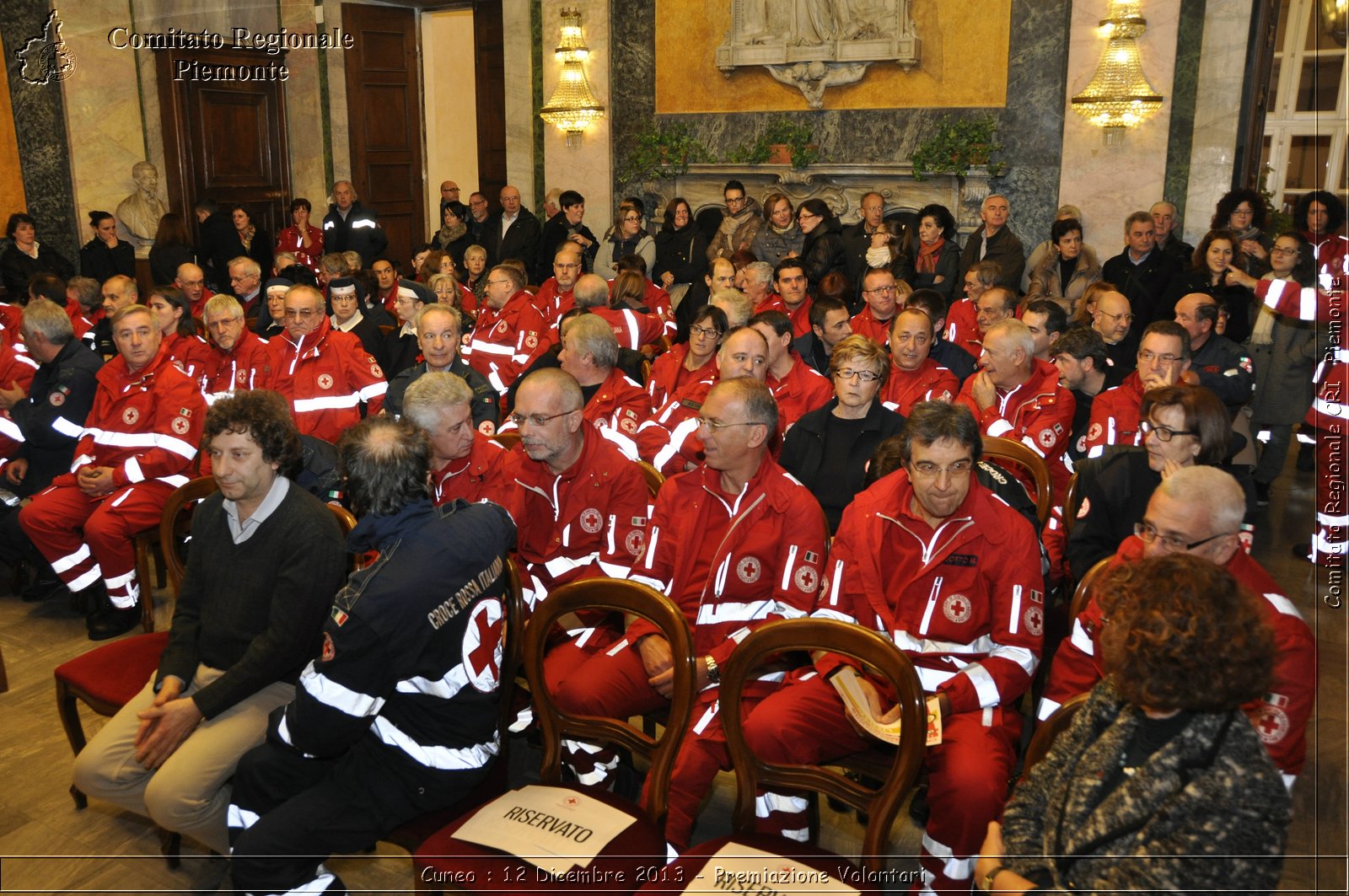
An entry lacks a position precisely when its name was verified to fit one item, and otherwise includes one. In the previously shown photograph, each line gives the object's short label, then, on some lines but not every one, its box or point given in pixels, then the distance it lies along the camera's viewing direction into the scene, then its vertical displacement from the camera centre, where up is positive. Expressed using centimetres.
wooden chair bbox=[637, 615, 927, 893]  209 -120
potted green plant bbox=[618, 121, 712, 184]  1074 +81
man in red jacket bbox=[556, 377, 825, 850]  278 -101
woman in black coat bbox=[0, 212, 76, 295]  909 -33
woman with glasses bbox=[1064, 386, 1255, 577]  305 -75
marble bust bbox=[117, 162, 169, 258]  1052 +14
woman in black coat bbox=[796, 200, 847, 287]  853 -12
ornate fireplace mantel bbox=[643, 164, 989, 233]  947 +43
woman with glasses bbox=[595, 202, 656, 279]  962 -15
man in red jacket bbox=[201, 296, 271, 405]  522 -70
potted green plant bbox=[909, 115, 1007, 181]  920 +76
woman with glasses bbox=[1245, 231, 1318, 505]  580 -85
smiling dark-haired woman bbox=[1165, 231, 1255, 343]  674 -36
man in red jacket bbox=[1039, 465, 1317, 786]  218 -88
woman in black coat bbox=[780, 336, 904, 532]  378 -80
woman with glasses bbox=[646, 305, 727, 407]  508 -70
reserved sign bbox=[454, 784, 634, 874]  215 -136
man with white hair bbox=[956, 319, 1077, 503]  437 -77
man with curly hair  260 -114
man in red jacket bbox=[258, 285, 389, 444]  512 -77
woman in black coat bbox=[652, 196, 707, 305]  945 -22
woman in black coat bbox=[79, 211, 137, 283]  966 -28
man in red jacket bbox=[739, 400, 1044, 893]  239 -107
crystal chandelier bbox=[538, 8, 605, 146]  1091 +153
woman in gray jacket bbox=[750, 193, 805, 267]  891 -8
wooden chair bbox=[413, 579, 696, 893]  215 -129
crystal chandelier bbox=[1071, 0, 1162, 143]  827 +125
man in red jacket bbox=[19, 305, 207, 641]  438 -112
